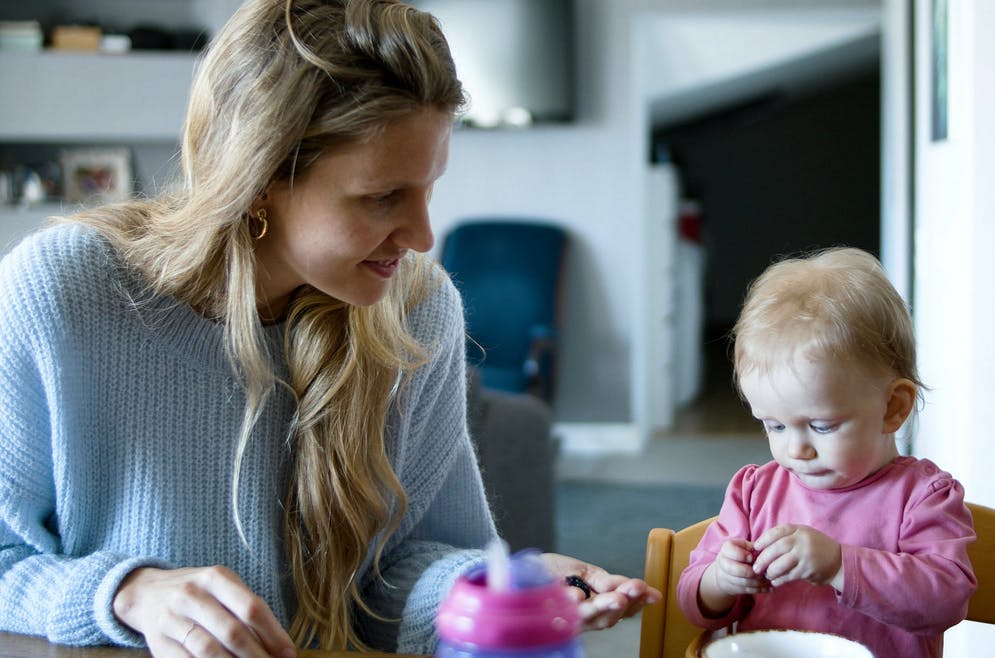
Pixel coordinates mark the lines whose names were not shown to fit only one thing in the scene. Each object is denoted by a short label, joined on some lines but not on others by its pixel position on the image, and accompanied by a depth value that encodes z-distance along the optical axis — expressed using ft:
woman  3.59
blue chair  16.47
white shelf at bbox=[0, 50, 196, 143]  16.62
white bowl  2.70
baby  3.05
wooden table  3.09
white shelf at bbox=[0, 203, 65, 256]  17.06
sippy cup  2.04
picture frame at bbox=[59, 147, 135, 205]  17.49
